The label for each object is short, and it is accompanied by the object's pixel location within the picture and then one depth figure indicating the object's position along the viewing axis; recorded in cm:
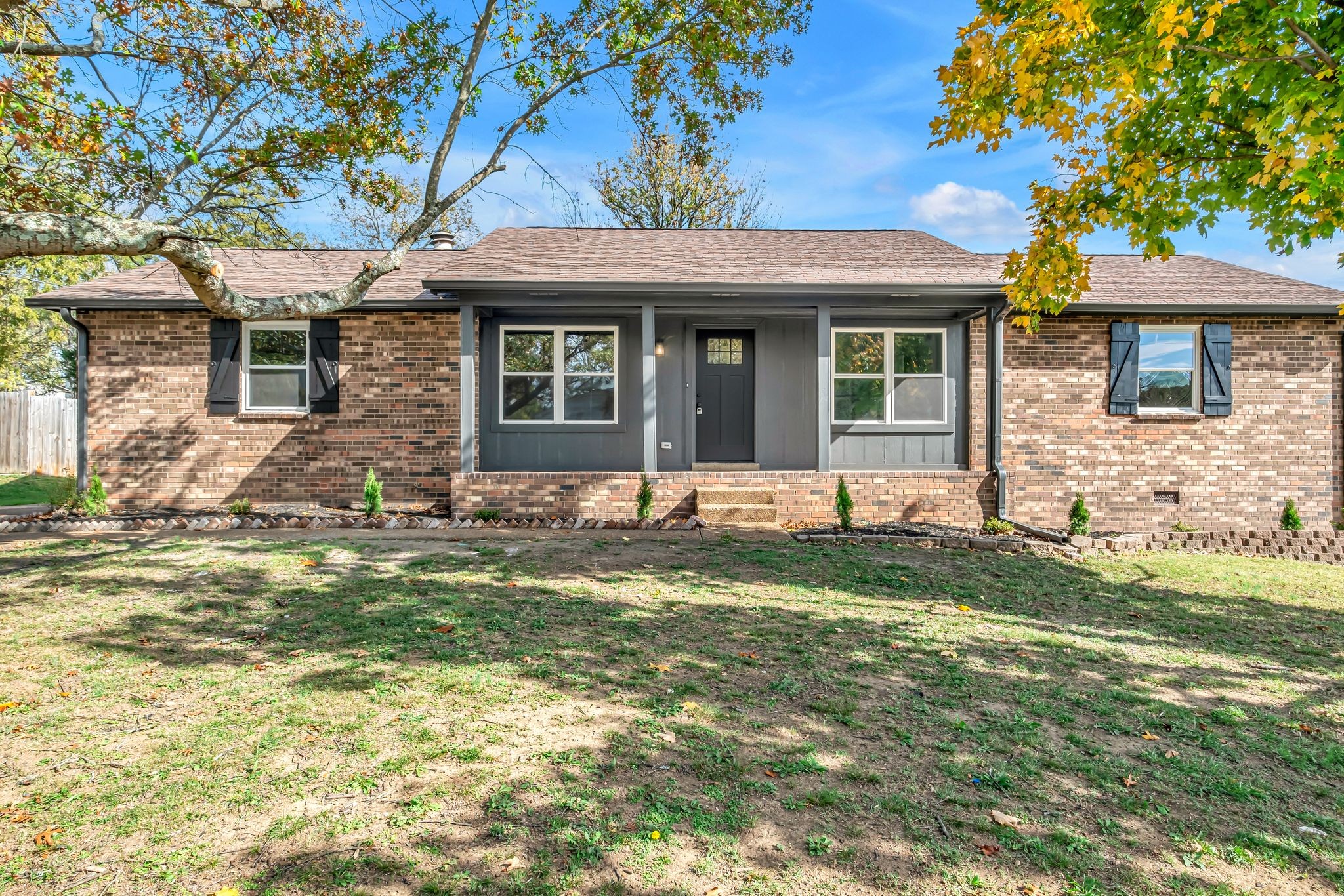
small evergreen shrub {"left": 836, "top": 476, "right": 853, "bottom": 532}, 831
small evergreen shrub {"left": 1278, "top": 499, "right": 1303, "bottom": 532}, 929
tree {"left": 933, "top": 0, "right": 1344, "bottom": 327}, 441
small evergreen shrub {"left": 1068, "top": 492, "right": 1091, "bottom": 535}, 902
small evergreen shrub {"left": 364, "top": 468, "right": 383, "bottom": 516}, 891
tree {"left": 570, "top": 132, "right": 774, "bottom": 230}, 2239
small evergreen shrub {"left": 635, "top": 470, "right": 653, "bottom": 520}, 869
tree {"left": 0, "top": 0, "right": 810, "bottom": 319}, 578
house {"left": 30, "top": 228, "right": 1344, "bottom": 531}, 983
